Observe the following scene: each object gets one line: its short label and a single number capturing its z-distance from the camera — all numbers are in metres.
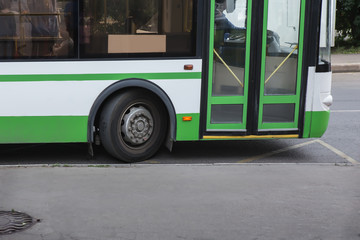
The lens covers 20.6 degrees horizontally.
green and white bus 11.28
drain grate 8.01
